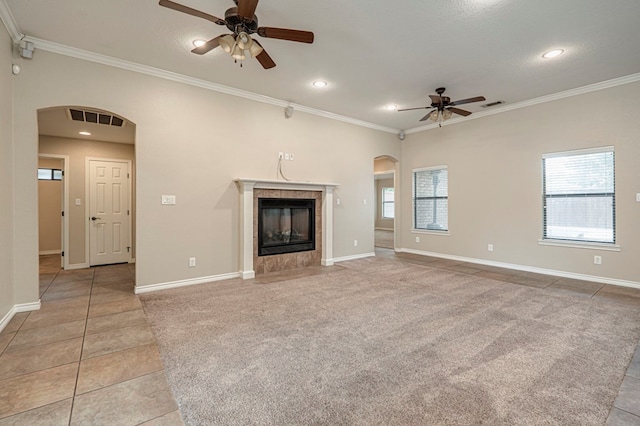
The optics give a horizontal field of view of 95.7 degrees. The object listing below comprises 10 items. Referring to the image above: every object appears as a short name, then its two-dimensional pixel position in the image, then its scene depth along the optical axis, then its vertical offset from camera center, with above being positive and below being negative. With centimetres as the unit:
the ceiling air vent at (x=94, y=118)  431 +148
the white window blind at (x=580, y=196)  442 +23
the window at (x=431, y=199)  655 +28
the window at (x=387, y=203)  1275 +35
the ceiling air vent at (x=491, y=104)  520 +195
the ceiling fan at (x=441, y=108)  449 +165
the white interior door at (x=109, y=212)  584 -1
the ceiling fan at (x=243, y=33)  243 +159
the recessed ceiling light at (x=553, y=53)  347 +191
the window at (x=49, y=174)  682 +90
